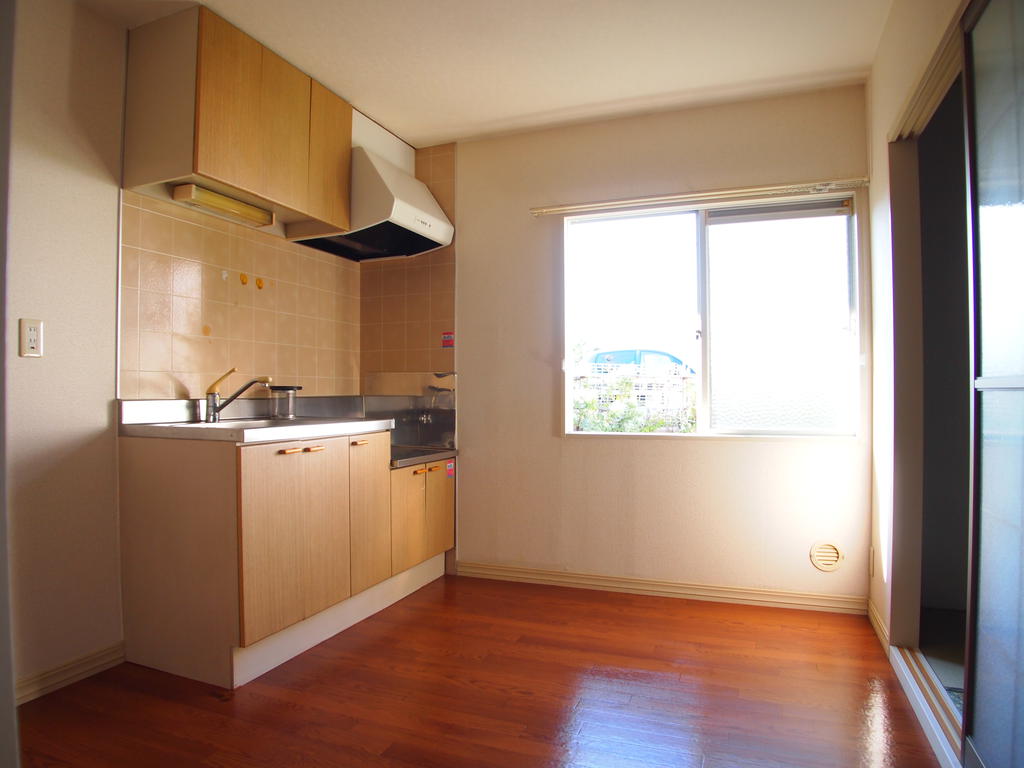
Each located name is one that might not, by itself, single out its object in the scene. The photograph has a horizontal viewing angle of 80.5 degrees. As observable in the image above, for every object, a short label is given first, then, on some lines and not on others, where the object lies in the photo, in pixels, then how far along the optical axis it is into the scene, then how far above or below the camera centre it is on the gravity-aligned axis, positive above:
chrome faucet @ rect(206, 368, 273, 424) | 2.71 -0.08
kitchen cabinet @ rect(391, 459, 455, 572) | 3.11 -0.70
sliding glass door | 1.34 -0.01
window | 3.09 +0.34
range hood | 3.13 +0.90
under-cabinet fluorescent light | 2.49 +0.79
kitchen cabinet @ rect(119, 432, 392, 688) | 2.20 -0.62
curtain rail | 2.99 +0.99
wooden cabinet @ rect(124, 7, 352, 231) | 2.37 +1.13
